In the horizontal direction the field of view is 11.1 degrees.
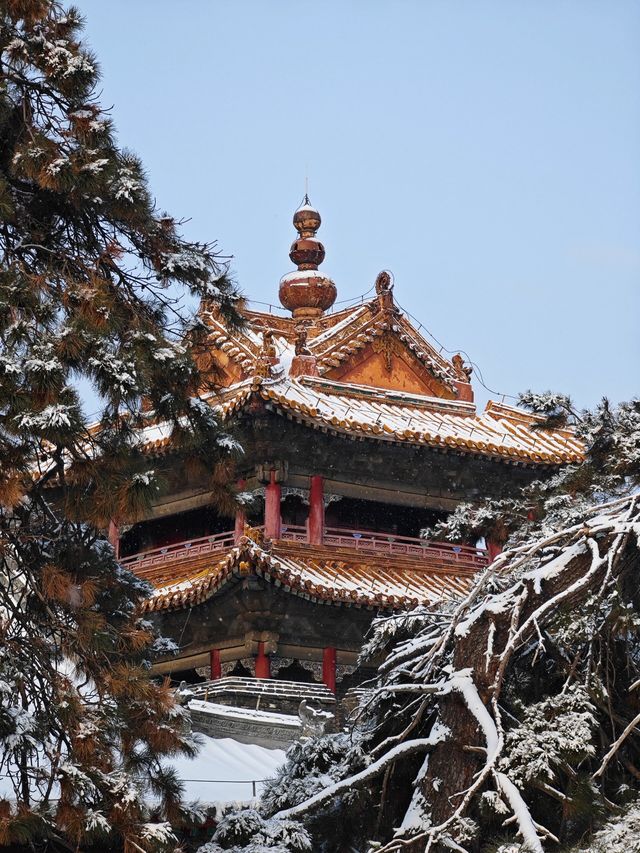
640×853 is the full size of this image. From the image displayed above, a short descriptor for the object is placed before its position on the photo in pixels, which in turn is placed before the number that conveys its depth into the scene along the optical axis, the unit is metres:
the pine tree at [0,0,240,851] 19.85
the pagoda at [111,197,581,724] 38.09
